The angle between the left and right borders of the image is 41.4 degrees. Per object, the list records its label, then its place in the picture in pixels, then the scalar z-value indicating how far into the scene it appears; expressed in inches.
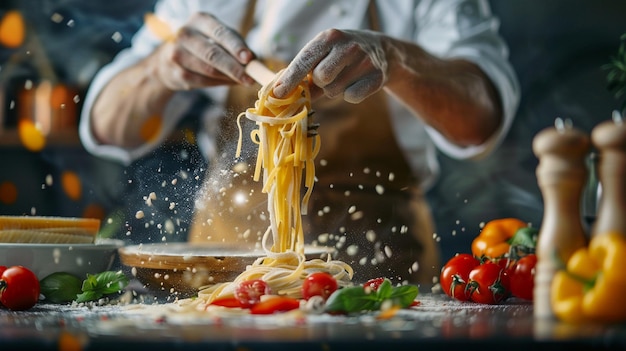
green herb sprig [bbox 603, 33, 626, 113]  85.0
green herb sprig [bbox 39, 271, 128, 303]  83.9
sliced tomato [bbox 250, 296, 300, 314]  72.6
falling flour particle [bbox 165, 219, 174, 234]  100.3
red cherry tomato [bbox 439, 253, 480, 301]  90.0
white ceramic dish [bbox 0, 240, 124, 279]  86.9
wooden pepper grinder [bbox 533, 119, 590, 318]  61.1
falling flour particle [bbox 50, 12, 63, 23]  169.9
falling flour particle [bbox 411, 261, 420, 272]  145.8
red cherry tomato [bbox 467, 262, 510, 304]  83.0
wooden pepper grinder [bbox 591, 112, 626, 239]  60.2
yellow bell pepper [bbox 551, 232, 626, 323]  58.2
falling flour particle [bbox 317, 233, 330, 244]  128.2
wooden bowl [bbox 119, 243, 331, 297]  85.4
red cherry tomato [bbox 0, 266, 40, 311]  79.9
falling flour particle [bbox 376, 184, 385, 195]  137.1
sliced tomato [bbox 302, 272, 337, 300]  78.2
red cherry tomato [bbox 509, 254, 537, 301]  80.8
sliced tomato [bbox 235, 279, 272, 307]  76.5
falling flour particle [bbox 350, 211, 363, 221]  138.6
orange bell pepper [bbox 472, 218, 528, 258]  93.6
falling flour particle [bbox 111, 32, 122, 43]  167.2
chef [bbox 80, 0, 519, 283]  135.6
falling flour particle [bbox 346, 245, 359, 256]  103.3
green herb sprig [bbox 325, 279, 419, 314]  71.1
